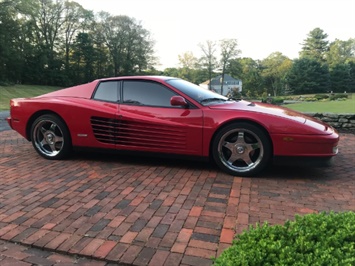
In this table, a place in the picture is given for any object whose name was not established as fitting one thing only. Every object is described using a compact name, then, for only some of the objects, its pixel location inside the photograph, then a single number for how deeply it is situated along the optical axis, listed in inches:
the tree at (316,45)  3165.4
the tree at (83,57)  2023.9
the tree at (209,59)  2479.1
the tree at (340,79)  2245.3
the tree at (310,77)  2192.4
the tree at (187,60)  2743.6
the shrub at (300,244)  45.2
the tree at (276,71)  2498.8
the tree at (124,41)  2124.8
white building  2647.6
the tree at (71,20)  2018.9
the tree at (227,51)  2421.3
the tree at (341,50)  2963.6
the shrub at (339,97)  1470.2
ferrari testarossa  134.5
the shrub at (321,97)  1581.1
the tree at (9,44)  1542.8
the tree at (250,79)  2534.4
